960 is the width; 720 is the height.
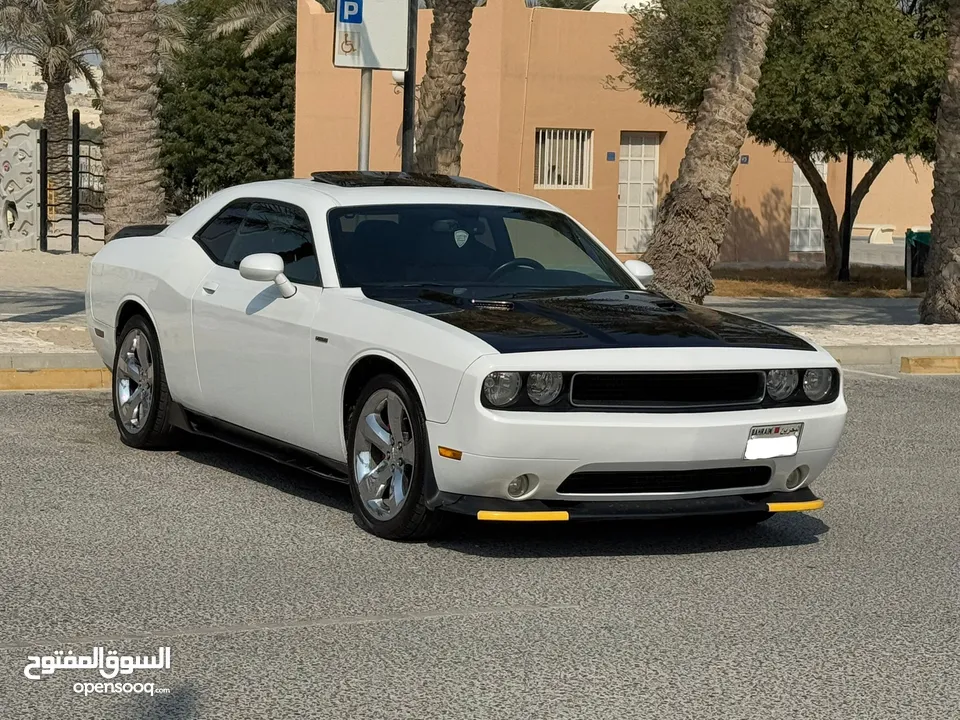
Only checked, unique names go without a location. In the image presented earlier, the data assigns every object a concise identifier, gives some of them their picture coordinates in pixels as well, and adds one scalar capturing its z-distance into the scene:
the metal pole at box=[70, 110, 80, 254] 28.12
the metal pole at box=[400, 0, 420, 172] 16.09
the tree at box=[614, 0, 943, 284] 26.83
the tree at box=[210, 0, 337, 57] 48.91
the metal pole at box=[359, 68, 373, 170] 13.88
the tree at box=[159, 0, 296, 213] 52.28
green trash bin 27.33
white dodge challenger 6.66
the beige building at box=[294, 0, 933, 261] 32.16
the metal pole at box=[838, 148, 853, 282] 30.30
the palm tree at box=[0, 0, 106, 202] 47.75
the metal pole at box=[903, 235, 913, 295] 26.73
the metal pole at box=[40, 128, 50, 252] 28.25
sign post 14.02
